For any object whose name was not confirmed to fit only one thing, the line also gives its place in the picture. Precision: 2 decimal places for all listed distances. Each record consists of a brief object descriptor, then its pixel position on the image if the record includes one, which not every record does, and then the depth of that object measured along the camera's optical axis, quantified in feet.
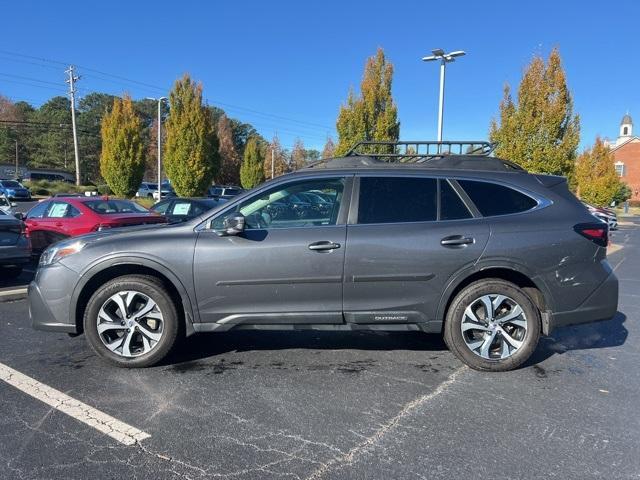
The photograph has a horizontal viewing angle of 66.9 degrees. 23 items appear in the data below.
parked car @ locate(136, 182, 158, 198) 148.46
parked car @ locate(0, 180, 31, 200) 121.49
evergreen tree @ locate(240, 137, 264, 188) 144.25
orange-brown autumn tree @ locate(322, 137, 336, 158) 153.52
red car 30.04
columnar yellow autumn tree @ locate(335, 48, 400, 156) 56.29
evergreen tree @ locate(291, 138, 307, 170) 214.28
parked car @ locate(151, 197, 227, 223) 41.57
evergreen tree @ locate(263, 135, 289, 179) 181.87
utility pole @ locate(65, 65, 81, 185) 146.41
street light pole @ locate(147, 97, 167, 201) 93.69
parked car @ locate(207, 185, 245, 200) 122.93
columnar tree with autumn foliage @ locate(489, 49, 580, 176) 41.04
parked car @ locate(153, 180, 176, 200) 129.57
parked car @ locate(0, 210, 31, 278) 24.84
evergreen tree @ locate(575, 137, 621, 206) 98.63
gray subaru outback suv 12.91
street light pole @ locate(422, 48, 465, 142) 52.40
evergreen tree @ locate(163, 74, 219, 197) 75.20
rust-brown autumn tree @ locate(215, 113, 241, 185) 193.26
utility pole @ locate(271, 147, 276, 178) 169.30
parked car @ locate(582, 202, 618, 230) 69.45
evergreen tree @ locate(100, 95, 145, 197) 83.92
